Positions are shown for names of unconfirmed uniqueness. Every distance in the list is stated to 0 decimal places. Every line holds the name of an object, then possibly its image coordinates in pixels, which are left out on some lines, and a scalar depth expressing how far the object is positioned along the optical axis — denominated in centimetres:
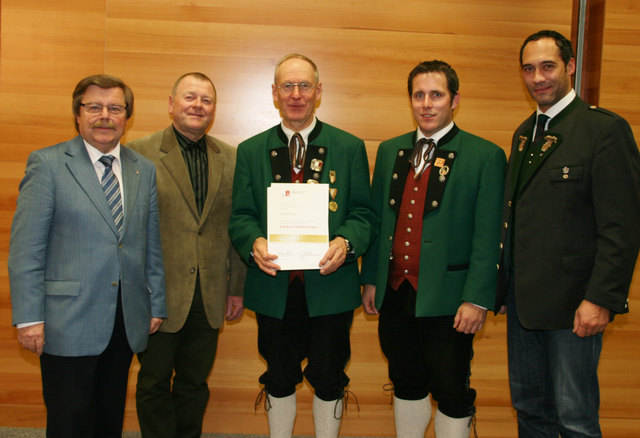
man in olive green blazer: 242
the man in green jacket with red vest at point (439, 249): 213
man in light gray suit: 185
